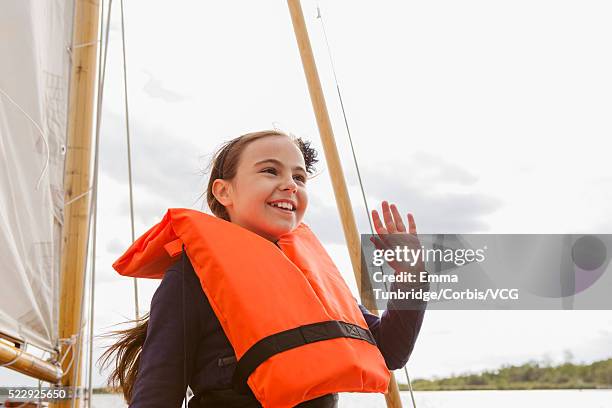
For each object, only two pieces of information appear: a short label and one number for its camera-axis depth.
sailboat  2.29
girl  1.44
